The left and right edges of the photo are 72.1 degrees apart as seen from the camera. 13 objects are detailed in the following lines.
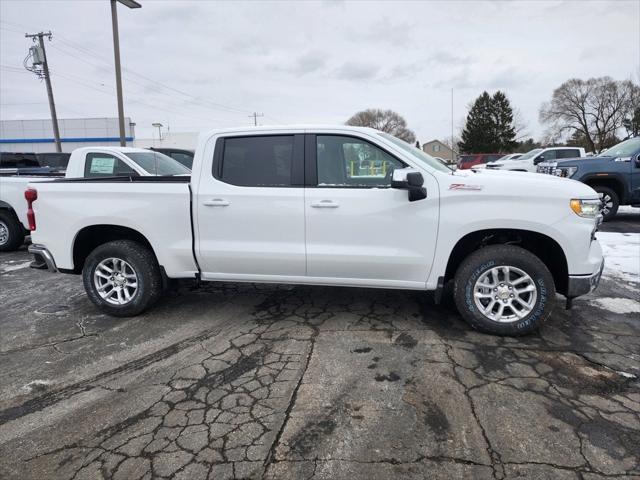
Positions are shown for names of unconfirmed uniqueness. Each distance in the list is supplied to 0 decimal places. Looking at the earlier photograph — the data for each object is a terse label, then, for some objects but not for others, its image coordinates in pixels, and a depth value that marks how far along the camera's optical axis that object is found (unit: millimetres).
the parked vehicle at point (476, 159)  33509
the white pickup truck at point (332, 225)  3803
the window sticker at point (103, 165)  7621
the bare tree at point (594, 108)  54616
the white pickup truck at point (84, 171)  7613
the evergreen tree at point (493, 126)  65688
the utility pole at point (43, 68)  24053
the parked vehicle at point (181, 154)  12125
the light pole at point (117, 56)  15094
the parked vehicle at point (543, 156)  19297
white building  43375
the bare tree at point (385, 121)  71250
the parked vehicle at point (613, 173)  9297
